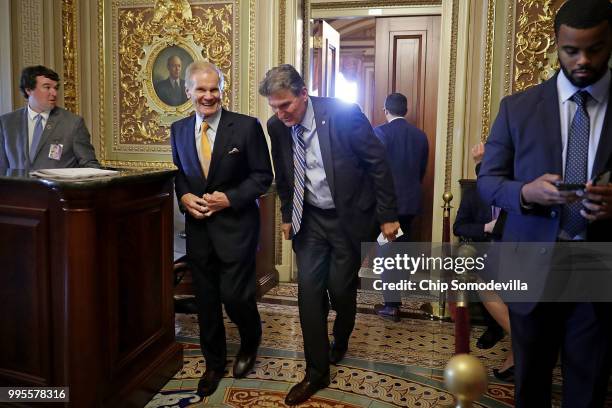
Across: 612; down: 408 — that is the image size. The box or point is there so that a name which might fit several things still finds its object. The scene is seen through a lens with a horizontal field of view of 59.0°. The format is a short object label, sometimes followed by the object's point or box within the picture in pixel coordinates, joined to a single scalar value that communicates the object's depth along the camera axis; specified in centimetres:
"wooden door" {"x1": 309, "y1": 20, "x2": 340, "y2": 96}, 562
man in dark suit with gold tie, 284
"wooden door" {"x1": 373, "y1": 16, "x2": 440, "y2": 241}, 630
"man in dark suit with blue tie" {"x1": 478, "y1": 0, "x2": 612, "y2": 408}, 162
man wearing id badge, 406
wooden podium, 230
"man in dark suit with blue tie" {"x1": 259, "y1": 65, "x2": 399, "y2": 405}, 283
